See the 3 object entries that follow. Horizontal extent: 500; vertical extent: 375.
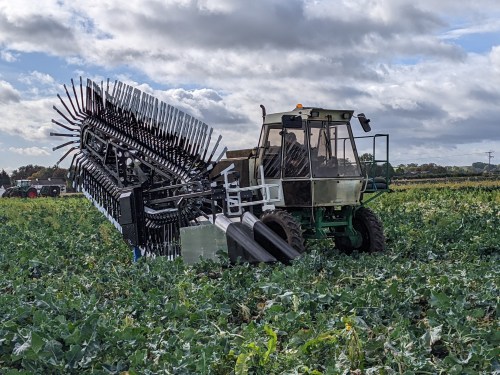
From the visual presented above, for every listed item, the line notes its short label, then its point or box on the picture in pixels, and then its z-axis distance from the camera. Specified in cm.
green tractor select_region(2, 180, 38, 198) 4778
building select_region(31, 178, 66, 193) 6451
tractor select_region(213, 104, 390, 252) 1031
